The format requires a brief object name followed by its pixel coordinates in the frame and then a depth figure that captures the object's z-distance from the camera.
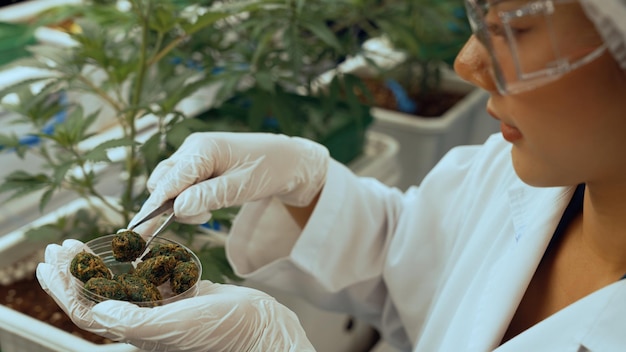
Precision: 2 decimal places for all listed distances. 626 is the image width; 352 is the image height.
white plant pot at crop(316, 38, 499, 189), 1.82
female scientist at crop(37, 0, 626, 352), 0.62
